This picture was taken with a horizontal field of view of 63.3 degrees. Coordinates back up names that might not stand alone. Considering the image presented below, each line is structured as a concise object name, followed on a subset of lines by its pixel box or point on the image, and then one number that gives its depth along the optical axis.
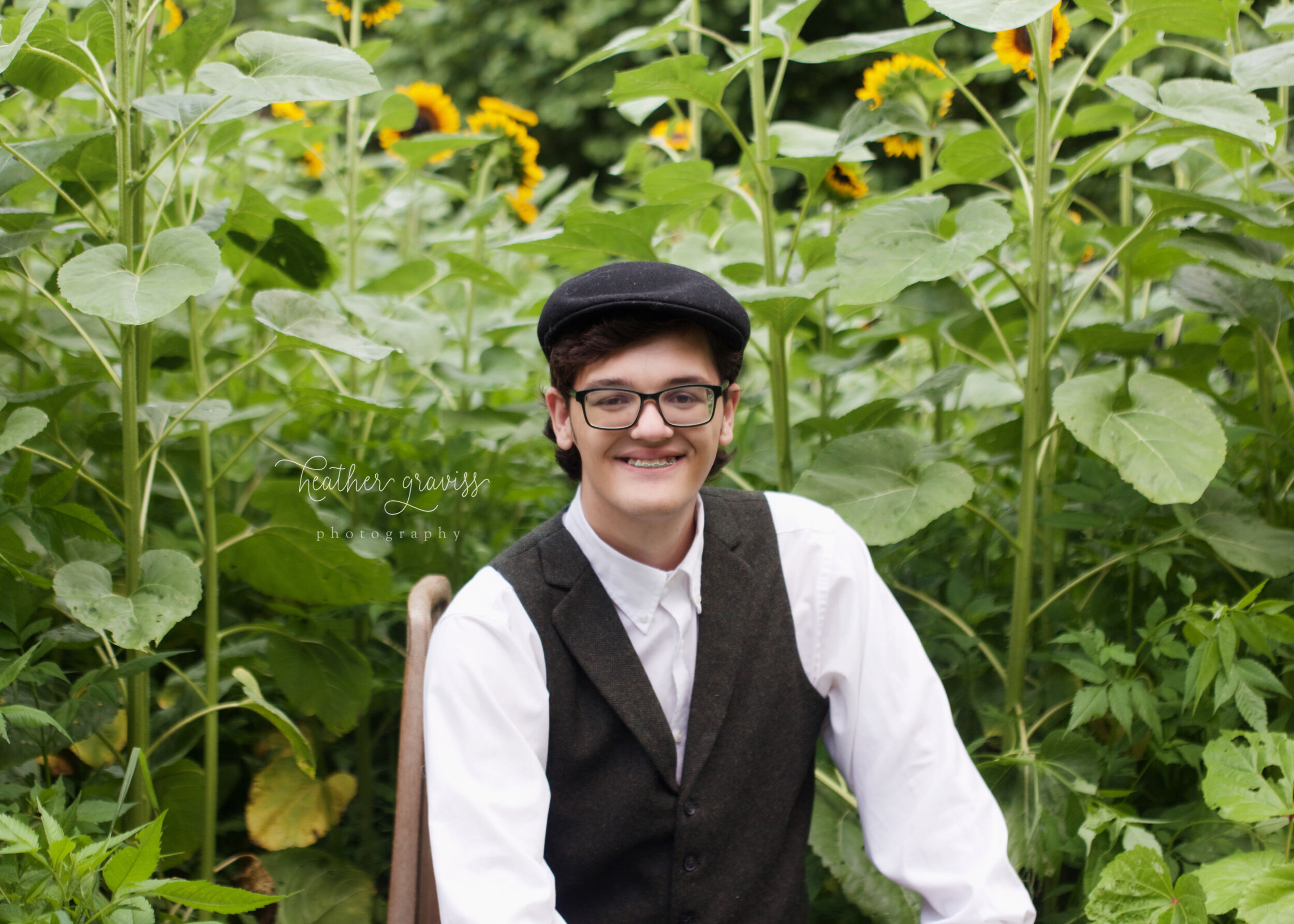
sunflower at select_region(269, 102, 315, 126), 2.32
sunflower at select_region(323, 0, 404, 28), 2.24
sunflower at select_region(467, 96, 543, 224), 2.35
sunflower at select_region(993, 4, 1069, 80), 1.77
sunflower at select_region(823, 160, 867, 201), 1.91
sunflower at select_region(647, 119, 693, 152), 2.46
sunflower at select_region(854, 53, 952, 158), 1.82
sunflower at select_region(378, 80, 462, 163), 2.67
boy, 1.15
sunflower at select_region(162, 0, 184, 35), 1.96
